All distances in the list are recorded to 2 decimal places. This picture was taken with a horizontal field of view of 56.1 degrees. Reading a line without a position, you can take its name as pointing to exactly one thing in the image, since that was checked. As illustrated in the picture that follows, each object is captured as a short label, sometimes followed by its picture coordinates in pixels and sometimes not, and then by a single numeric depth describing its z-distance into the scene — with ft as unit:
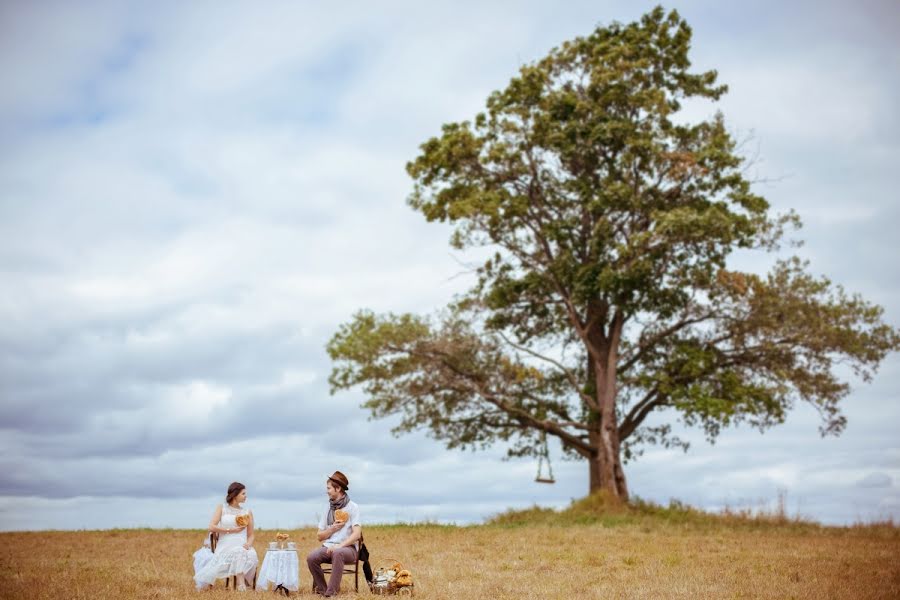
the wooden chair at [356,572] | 42.59
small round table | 42.80
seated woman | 44.04
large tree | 92.63
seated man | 42.01
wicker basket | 42.60
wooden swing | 94.68
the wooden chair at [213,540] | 45.39
